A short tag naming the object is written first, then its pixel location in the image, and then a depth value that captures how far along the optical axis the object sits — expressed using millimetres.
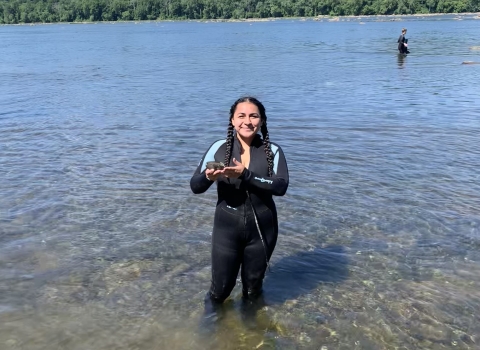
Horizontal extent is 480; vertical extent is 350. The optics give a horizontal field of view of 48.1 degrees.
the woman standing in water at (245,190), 5434
